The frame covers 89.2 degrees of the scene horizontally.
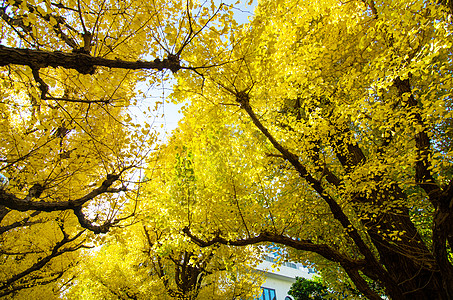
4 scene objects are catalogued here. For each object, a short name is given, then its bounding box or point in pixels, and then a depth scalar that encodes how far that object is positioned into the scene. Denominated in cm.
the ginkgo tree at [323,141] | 385
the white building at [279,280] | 2080
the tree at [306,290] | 1349
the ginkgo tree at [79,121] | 300
